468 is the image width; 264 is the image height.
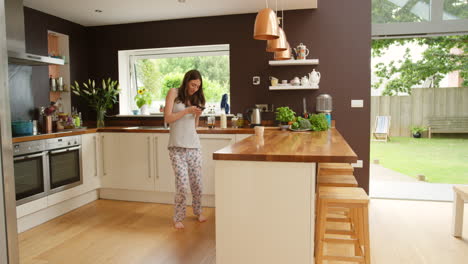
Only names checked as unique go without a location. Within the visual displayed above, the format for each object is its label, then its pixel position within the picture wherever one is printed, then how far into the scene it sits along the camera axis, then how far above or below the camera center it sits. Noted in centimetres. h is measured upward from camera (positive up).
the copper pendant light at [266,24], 238 +56
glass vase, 467 -4
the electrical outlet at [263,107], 456 +5
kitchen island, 192 -50
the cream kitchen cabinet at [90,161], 413 -56
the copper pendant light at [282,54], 331 +51
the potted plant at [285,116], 381 -6
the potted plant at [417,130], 505 -29
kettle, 432 -7
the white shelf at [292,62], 423 +56
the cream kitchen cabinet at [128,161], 427 -58
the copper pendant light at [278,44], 289 +52
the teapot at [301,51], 426 +69
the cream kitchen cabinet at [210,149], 409 -42
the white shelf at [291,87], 425 +27
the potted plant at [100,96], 468 +21
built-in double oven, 326 -52
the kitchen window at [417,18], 423 +107
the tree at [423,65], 455 +58
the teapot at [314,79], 427 +36
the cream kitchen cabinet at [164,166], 421 -62
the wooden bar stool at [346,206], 211 -61
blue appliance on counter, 350 -14
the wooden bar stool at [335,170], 288 -47
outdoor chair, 543 -28
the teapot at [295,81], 428 +34
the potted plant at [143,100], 502 +17
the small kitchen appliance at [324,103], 433 +8
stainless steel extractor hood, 347 +75
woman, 319 -19
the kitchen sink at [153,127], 482 -20
